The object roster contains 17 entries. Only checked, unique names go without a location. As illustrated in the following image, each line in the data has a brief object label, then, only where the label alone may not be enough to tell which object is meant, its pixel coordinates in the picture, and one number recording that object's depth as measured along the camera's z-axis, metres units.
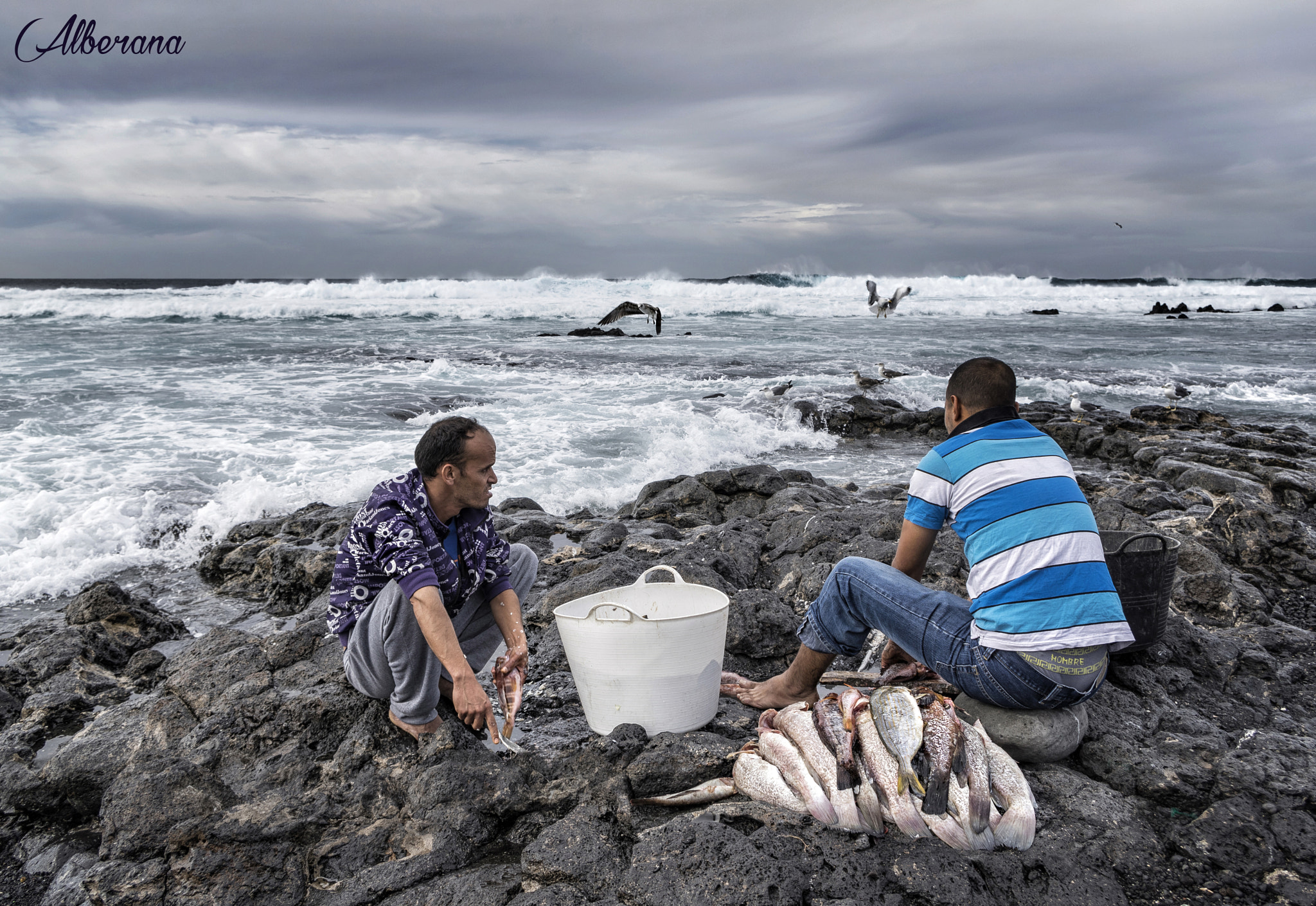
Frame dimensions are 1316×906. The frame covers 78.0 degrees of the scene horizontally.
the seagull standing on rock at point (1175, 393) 14.11
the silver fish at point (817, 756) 2.18
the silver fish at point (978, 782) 2.14
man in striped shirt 2.38
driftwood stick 3.13
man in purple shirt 2.48
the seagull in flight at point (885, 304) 15.50
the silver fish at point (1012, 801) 2.15
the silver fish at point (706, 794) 2.44
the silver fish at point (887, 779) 2.14
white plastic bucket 2.67
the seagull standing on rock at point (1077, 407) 11.98
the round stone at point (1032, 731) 2.51
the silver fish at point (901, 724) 2.19
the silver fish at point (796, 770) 2.21
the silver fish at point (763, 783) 2.29
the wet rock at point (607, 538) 5.39
